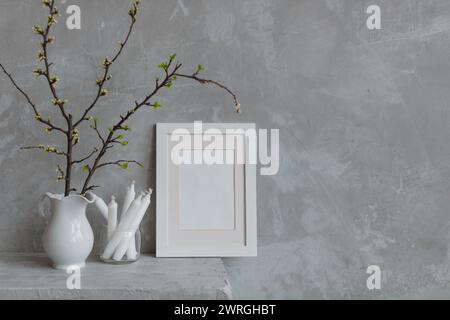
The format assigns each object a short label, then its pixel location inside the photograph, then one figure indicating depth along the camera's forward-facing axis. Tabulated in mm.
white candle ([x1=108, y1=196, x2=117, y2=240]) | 1309
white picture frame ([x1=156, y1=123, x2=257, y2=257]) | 1376
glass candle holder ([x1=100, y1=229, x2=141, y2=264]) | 1273
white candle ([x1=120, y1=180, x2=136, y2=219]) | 1328
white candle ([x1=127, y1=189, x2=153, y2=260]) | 1287
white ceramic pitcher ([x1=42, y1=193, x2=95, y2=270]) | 1198
